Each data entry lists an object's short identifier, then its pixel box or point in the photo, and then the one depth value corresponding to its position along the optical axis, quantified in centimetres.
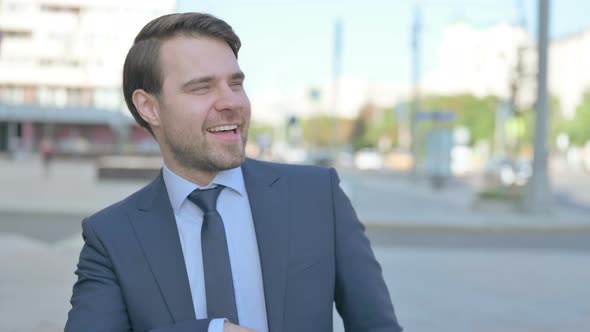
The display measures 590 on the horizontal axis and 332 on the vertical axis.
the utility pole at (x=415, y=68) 3338
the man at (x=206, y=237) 184
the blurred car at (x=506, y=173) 2361
